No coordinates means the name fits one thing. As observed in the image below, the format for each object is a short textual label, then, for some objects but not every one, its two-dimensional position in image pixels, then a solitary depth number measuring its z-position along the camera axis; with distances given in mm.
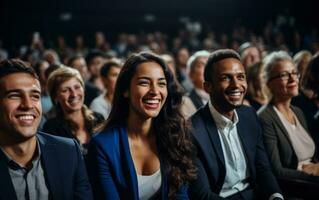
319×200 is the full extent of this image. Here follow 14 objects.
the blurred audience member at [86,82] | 3912
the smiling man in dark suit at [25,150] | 1434
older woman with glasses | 2251
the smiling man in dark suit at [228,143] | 1986
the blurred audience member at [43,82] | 3661
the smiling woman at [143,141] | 1710
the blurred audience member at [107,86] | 3195
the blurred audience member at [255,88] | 3342
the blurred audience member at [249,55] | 4414
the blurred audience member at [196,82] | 3210
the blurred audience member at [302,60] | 4054
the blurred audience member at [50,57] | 4913
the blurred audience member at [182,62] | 5806
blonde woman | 2477
